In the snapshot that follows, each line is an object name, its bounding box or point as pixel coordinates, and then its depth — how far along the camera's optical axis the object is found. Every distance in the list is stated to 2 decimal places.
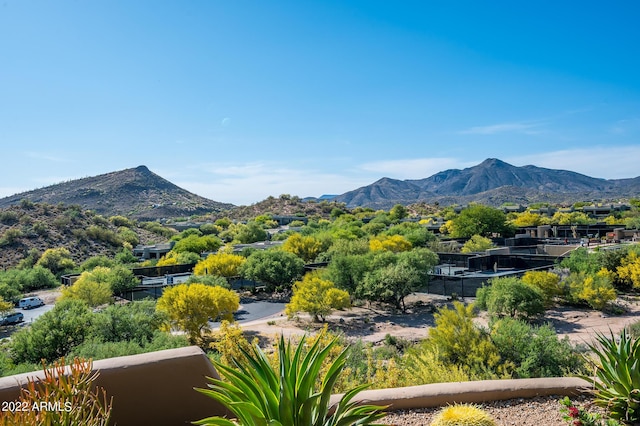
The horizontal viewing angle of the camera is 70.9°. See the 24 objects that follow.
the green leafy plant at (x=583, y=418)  4.61
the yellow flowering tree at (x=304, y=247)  45.88
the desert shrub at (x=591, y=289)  27.91
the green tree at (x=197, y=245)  55.78
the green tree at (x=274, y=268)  36.16
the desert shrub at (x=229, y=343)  13.81
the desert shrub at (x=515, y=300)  25.89
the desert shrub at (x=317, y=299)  27.39
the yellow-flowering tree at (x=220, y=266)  38.94
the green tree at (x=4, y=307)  30.00
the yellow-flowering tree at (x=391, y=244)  43.98
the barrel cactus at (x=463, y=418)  4.60
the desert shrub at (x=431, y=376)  8.39
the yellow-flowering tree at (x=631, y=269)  31.30
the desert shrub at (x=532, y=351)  13.48
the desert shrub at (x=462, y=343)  13.96
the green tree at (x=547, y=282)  29.42
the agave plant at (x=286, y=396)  3.63
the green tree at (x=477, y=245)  48.33
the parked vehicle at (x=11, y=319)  29.89
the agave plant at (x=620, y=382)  4.91
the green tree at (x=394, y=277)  30.22
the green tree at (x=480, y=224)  62.59
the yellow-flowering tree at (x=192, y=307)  23.55
